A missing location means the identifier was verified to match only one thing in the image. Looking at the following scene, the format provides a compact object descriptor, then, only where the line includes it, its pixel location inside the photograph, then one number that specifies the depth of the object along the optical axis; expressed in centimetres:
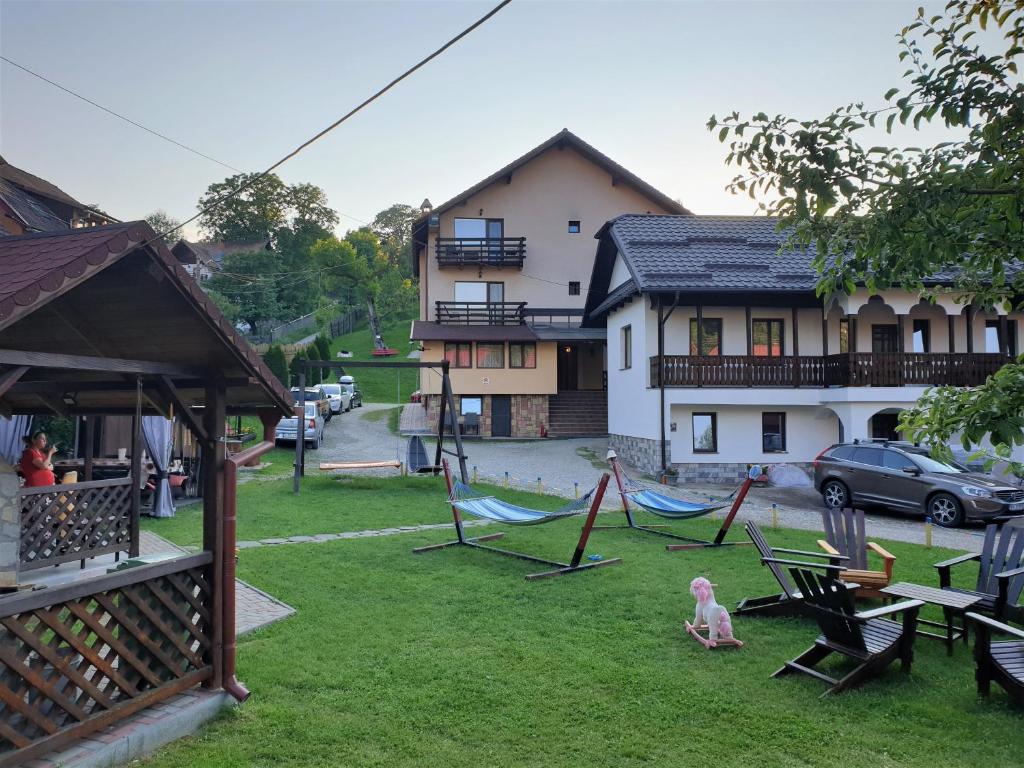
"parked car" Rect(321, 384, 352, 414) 3447
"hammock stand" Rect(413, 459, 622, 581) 919
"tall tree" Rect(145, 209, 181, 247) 7540
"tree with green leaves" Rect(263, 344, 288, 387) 3359
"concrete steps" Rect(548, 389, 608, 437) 2988
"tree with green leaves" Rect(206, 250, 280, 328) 5450
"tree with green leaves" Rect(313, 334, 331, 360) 4397
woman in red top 966
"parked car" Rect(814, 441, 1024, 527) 1398
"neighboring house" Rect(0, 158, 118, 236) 1995
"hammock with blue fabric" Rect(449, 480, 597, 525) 938
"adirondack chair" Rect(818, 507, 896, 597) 789
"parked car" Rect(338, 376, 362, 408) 3831
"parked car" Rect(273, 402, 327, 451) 2392
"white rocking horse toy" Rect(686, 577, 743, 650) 648
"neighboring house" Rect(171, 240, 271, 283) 6047
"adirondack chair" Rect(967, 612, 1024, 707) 508
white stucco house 1989
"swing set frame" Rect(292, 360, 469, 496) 1620
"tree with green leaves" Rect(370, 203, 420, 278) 9169
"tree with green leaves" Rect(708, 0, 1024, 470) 421
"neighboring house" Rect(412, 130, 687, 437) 3002
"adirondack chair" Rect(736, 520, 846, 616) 692
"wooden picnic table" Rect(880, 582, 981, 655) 590
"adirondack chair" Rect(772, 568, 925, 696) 550
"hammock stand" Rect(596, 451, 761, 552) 1066
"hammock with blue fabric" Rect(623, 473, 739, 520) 1082
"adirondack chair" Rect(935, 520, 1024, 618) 664
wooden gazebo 404
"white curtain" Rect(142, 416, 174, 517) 1381
